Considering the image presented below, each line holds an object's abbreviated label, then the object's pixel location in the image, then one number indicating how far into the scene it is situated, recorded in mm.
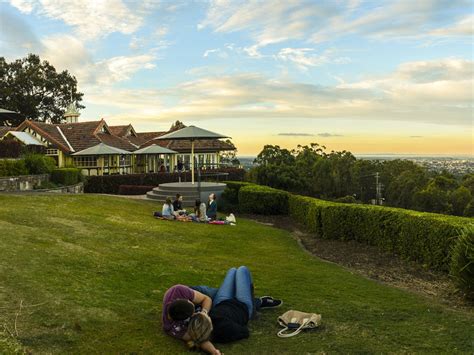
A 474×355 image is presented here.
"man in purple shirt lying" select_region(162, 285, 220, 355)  4980
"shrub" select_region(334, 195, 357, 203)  40550
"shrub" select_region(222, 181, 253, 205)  21566
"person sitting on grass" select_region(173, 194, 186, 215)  16547
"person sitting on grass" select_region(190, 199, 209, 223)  15622
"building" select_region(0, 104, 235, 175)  35031
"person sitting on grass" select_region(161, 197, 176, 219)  15484
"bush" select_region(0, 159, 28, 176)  20545
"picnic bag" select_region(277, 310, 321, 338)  5543
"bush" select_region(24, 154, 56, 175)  22469
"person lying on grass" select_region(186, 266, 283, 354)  4910
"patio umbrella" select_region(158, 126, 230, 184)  21686
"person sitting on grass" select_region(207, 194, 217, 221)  16203
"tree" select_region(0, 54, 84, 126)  56969
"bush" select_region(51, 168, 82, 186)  23984
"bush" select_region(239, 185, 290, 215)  19641
